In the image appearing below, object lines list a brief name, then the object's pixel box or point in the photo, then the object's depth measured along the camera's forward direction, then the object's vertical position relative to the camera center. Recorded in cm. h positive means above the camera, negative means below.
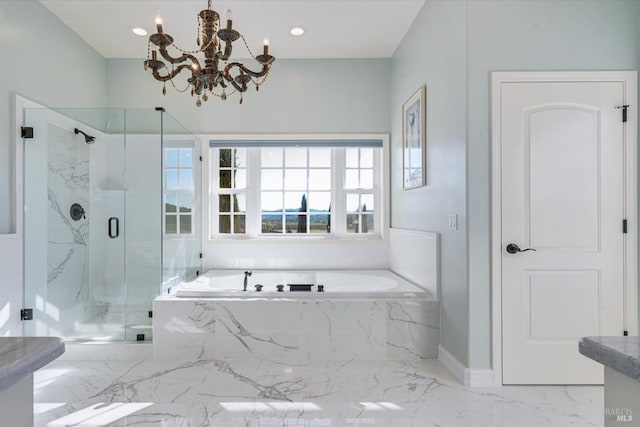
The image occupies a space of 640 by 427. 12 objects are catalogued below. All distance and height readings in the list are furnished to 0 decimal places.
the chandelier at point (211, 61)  181 +80
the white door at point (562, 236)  229 -13
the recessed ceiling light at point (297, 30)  327 +163
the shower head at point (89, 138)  291 +60
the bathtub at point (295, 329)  268 -82
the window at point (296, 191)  405 +26
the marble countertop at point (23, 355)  62 -25
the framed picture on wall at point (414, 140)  294 +64
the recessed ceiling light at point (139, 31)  326 +162
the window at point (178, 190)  311 +22
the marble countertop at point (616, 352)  69 -27
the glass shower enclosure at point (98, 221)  277 -5
